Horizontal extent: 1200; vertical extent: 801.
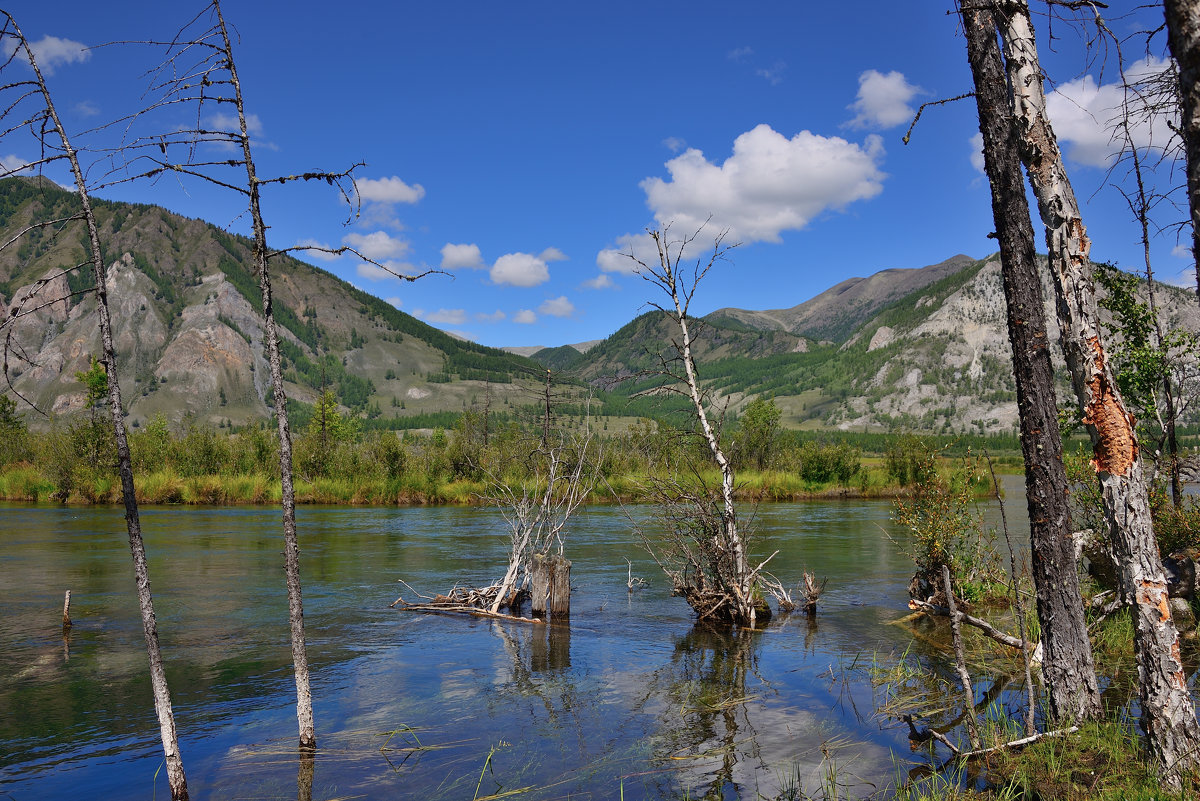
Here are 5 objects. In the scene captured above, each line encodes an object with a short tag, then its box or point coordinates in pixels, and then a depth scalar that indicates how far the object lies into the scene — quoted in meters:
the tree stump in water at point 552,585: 15.20
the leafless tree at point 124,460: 6.22
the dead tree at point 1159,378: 13.11
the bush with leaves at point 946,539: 14.56
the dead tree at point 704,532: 13.78
